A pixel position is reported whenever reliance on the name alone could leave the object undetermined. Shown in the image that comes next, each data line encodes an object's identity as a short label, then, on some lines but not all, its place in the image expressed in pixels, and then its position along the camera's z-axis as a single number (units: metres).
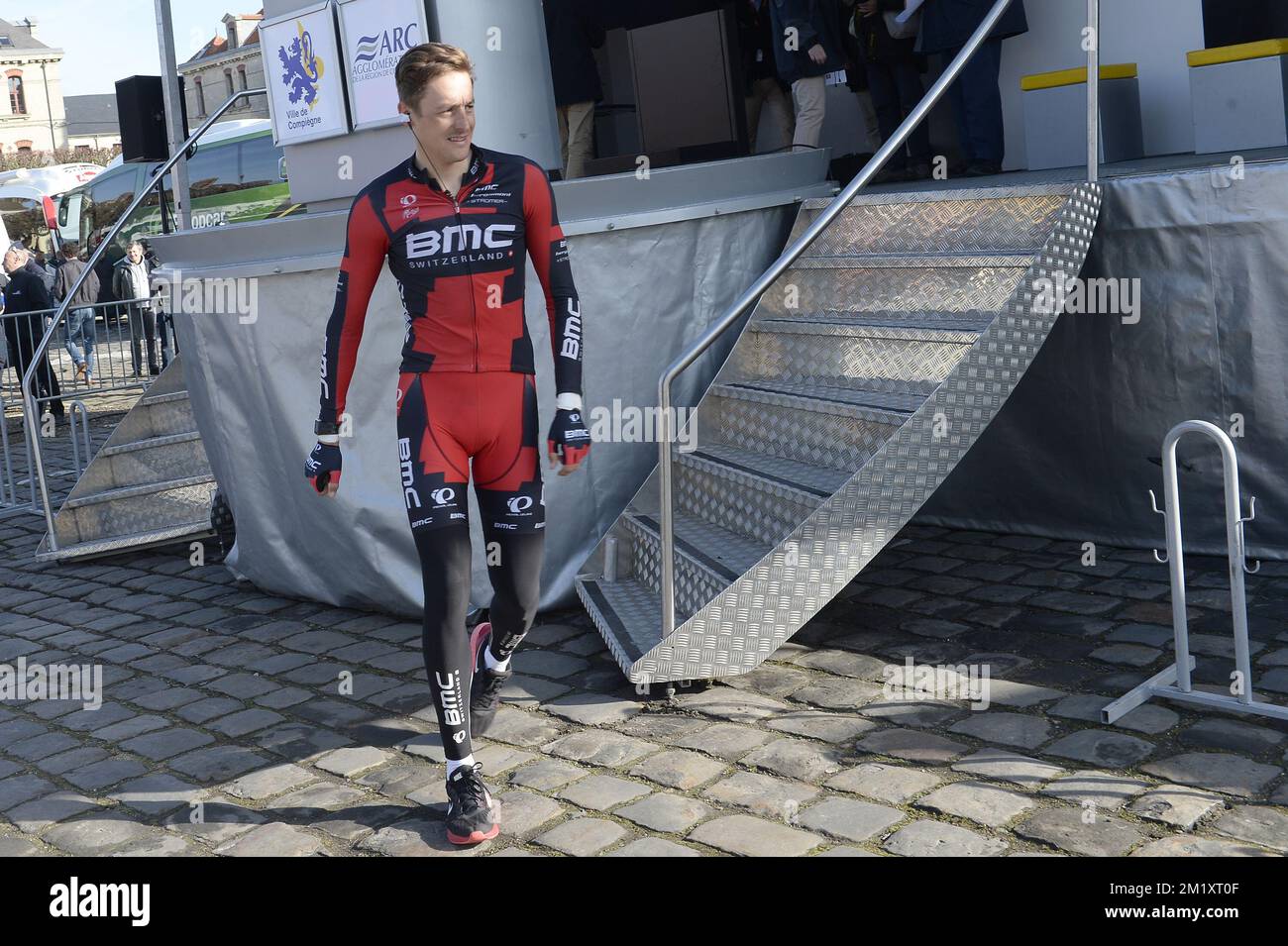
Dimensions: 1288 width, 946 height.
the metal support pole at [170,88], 7.93
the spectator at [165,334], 15.20
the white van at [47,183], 31.23
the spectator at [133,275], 19.88
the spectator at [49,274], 22.08
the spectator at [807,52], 8.10
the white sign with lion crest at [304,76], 7.00
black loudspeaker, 11.05
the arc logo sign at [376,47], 6.45
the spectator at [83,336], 13.77
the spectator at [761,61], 9.34
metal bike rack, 4.19
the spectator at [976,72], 7.66
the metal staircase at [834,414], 4.79
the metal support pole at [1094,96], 5.33
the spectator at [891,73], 8.16
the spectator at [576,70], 9.04
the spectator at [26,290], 14.67
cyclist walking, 3.96
